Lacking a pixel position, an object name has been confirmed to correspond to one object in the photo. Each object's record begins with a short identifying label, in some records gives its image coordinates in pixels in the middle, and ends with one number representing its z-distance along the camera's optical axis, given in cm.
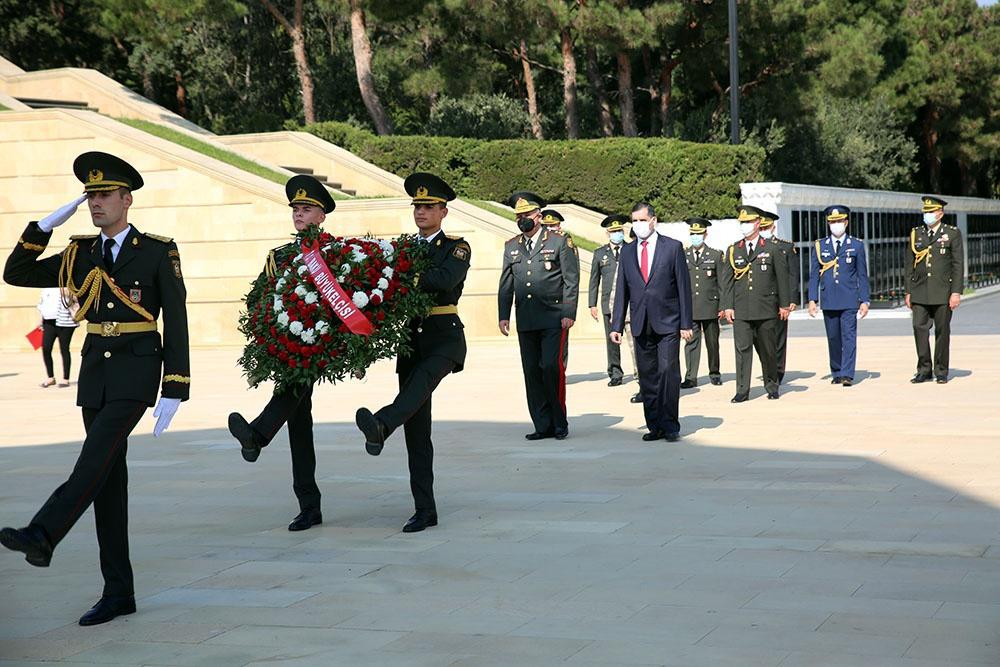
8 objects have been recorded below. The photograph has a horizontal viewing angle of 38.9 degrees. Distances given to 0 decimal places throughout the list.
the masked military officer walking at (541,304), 1168
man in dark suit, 1126
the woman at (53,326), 1717
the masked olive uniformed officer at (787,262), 1437
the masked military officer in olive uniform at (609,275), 1596
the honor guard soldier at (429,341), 785
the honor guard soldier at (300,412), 771
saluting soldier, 613
